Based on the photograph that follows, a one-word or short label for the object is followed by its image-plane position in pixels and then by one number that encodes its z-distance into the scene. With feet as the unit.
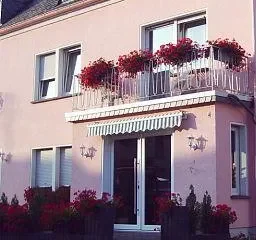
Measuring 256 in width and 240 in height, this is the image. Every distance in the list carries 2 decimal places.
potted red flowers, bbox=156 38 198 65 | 46.44
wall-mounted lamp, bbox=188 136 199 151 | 45.37
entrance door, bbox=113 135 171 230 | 48.88
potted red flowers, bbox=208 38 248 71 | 45.65
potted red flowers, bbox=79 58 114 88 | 52.85
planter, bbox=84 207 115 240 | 41.39
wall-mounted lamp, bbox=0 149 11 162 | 68.05
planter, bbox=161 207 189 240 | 38.78
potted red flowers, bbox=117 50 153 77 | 50.14
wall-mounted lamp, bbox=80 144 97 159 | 53.59
